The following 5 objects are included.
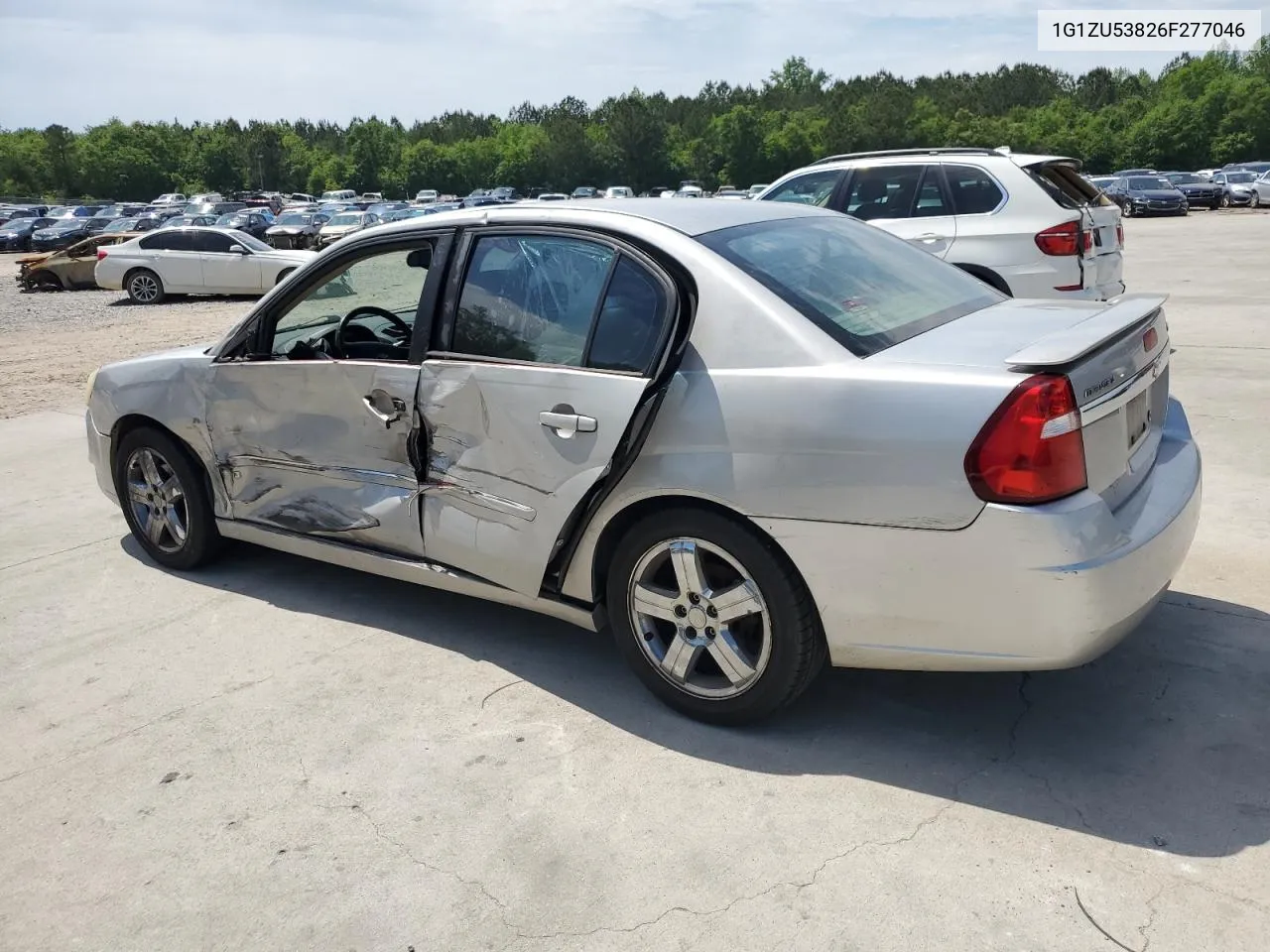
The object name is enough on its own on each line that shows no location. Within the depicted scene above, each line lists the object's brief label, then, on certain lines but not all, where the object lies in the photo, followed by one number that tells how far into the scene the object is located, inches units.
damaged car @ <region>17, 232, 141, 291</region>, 973.8
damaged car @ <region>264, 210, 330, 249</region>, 1255.5
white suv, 318.3
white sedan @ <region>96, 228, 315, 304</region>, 804.0
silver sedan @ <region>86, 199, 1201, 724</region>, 116.0
